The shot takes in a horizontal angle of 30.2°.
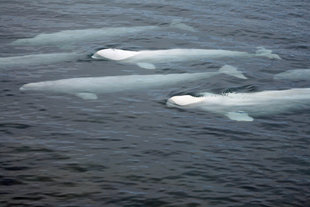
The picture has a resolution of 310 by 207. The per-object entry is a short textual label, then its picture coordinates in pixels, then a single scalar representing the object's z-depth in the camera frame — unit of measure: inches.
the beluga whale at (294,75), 746.2
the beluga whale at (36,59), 754.8
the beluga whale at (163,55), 801.6
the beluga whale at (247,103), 627.8
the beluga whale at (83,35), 870.4
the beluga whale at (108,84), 669.9
